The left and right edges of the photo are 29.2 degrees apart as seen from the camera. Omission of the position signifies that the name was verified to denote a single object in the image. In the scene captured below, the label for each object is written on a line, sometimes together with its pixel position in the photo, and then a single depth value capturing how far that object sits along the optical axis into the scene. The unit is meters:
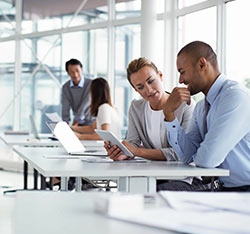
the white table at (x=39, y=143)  4.21
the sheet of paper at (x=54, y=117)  4.70
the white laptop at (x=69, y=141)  3.05
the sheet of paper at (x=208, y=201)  0.98
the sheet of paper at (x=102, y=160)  2.54
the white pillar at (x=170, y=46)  7.08
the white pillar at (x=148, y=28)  6.89
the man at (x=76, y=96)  6.19
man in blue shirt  2.27
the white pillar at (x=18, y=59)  9.24
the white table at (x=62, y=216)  0.82
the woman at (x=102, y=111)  4.75
